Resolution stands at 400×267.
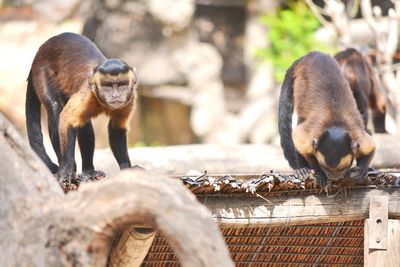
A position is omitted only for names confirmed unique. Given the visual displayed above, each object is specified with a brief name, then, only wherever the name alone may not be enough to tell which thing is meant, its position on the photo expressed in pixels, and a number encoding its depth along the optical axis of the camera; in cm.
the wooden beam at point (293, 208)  1072
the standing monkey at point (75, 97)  1135
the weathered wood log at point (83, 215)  620
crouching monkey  1267
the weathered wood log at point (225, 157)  1764
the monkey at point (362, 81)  1714
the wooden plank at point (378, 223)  1123
